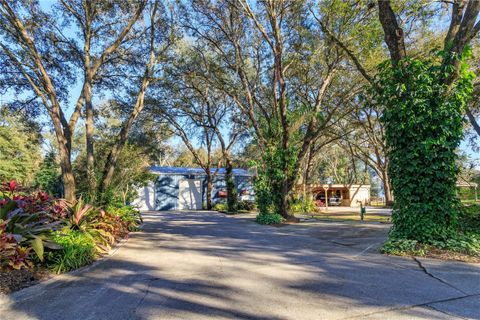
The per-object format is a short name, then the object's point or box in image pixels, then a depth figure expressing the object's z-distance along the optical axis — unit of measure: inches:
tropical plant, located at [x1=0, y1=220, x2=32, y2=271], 173.2
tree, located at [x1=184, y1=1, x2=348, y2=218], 495.5
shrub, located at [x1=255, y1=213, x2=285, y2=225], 490.6
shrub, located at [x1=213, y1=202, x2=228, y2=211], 898.7
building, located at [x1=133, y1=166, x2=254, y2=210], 958.4
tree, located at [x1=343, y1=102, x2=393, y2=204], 900.6
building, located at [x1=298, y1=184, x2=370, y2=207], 1291.7
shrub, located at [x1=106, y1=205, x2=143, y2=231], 383.3
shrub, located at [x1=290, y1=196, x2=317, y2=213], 769.6
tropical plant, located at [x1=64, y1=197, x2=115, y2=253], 252.2
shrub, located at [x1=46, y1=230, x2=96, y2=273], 197.2
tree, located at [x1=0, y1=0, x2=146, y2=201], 346.3
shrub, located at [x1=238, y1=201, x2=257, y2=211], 849.4
